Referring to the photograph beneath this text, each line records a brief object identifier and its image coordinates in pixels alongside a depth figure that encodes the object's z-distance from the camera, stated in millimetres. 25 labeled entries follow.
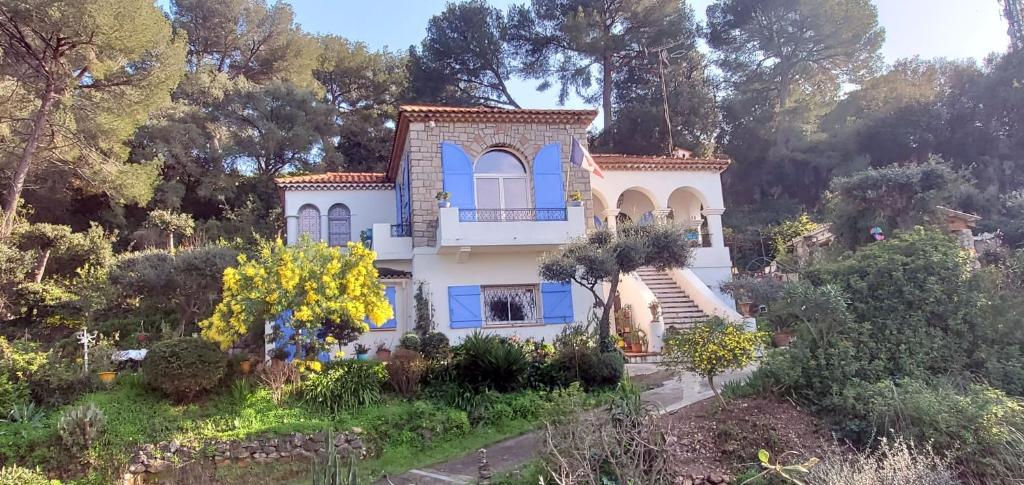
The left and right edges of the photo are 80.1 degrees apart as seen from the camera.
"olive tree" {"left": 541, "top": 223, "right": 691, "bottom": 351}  12992
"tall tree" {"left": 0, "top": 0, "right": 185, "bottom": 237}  17094
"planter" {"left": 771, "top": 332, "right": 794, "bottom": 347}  14702
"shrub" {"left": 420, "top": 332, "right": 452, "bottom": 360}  12959
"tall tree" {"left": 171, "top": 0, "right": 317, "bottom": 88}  30234
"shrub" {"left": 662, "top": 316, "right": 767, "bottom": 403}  9023
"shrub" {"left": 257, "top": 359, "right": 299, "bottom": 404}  11242
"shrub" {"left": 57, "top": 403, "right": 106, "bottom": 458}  9625
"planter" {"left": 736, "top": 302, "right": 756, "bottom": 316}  17469
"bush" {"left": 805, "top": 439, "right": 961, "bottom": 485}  6277
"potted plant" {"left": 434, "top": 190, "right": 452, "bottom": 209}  15464
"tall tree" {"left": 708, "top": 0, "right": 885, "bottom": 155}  29000
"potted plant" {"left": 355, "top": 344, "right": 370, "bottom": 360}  14253
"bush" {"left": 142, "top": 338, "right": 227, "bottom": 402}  10773
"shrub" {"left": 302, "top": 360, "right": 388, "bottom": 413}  11031
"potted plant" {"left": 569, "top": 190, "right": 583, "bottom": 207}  16219
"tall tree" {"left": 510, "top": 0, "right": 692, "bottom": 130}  30094
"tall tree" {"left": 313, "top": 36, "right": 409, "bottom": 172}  31281
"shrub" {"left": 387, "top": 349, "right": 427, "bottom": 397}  11805
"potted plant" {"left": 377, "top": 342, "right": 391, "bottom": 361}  14256
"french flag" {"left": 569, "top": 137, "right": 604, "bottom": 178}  15570
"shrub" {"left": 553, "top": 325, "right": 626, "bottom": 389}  12133
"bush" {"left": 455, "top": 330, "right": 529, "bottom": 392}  11797
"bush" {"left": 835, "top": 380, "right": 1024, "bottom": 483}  6953
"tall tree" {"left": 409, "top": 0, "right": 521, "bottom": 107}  31094
